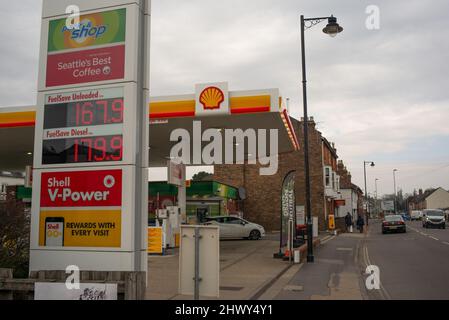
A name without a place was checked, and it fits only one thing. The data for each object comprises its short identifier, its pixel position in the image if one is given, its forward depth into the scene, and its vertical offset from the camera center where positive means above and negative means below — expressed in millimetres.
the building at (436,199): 114875 +2252
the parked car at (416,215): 90625 -1422
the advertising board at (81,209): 6410 +13
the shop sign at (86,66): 6684 +2177
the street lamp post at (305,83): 15562 +4495
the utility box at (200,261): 6066 -702
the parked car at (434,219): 43062 -1091
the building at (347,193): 55878 +2055
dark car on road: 35094 -1314
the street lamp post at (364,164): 52000 +5052
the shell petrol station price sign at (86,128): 6496 +1211
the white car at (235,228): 26547 -1133
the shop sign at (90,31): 6781 +2734
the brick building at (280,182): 38438 +2361
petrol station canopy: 14844 +3229
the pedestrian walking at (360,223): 38438 -1273
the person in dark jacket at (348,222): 39062 -1235
